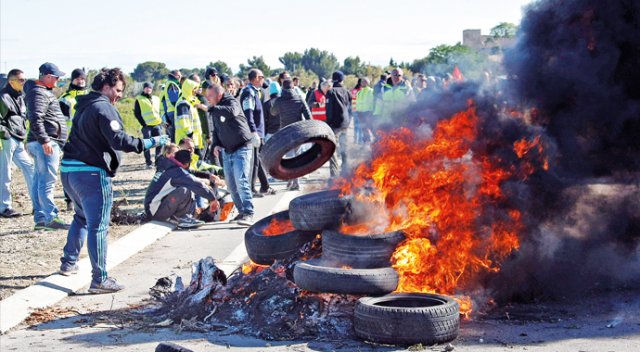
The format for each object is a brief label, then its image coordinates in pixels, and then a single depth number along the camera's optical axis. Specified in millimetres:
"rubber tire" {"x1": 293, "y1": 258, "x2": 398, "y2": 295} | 7258
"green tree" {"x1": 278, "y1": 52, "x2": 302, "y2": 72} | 82188
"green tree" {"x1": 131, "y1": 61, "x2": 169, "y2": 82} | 81750
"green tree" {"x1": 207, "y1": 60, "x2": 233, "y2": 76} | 65475
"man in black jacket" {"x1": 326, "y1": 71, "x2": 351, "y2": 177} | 18297
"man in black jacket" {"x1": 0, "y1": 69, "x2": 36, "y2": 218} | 12867
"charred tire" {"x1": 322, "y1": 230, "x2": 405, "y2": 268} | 7793
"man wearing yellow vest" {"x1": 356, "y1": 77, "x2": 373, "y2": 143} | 22406
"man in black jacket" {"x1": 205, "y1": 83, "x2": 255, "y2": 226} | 12812
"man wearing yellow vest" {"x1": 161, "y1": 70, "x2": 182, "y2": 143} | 17169
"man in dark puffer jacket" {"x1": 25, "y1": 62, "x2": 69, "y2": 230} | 11773
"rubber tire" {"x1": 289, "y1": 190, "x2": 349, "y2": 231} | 8445
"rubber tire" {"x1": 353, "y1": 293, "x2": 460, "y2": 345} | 6656
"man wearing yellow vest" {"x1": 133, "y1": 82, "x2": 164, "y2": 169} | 18766
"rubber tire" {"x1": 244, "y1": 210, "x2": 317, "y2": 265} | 8789
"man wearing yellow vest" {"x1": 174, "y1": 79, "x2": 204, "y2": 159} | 14609
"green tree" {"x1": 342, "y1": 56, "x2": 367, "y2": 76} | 63550
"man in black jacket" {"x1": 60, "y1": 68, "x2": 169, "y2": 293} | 8508
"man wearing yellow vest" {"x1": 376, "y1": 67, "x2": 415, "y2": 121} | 19641
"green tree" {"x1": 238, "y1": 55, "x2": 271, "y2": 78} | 59375
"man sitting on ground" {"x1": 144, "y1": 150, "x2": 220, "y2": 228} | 12719
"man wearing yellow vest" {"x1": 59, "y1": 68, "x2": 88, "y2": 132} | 12969
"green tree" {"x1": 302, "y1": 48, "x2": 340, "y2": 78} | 80812
